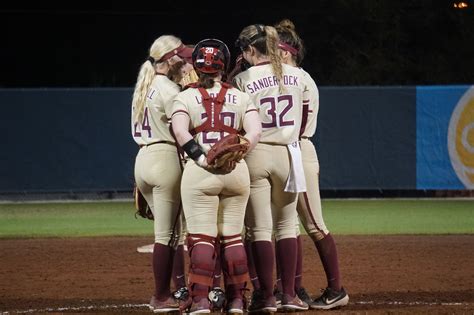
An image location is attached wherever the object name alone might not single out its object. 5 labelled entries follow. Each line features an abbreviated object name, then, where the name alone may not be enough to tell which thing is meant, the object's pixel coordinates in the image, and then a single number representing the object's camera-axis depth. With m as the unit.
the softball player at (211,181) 13.89
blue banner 37.16
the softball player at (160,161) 15.20
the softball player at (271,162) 14.87
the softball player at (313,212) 15.87
